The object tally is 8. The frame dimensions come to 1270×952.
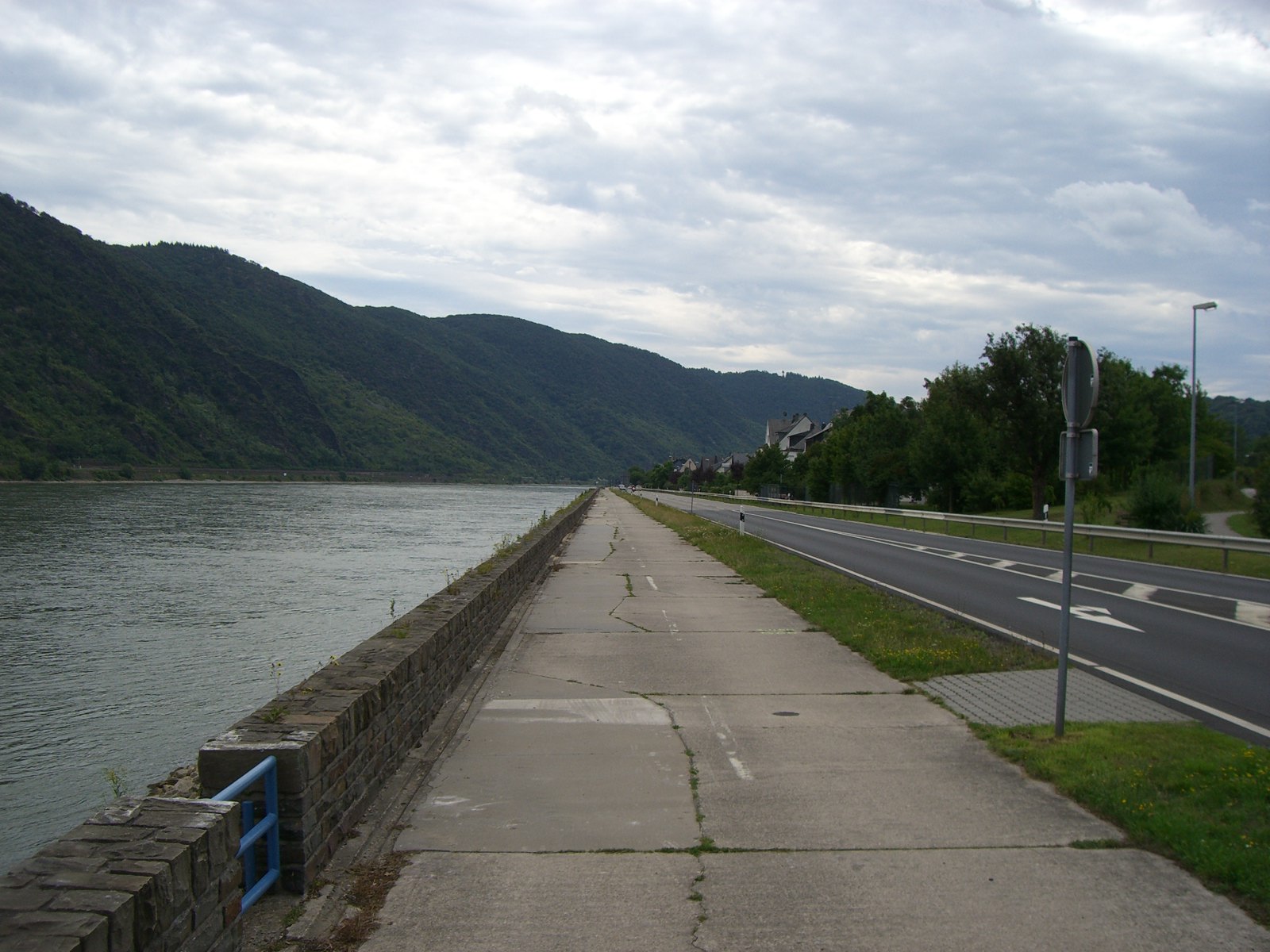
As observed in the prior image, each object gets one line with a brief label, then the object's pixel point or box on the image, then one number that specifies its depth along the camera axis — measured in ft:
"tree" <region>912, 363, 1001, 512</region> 171.42
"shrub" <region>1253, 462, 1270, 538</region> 89.10
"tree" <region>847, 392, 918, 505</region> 205.36
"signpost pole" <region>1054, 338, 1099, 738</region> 23.30
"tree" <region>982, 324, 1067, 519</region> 138.82
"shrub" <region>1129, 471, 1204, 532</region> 97.60
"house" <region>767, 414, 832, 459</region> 436.23
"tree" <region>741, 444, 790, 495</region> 336.08
